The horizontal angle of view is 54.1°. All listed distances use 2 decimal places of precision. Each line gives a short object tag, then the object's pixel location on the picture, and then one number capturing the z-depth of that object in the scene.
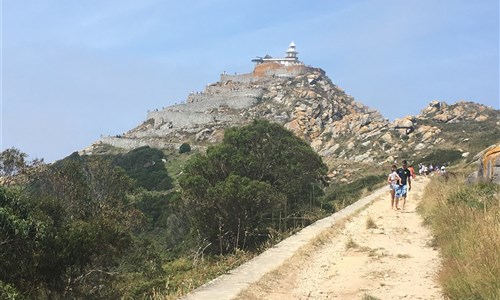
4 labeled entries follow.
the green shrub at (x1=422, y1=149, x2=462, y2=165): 39.66
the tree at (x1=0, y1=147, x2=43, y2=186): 21.92
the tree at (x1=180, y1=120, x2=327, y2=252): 20.67
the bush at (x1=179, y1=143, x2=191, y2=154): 68.06
